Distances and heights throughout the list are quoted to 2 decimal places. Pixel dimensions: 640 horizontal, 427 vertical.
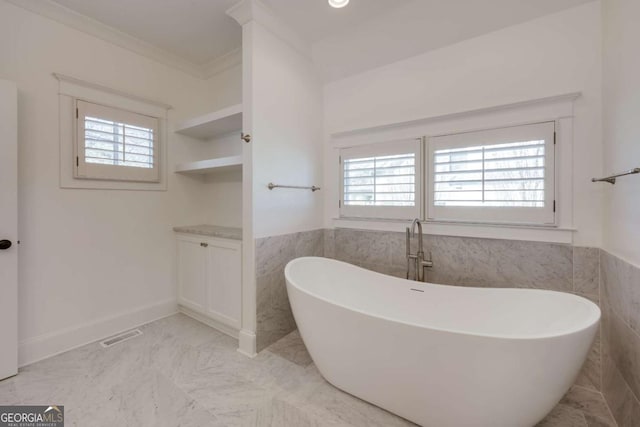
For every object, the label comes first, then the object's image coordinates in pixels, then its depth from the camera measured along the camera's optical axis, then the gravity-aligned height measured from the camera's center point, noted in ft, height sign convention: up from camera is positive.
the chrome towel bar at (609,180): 4.25 +0.52
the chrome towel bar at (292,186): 6.58 +0.65
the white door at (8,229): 5.24 -0.42
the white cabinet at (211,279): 6.93 -2.08
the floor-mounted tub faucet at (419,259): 6.40 -1.29
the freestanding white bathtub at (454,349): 3.31 -2.21
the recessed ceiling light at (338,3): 5.32 +4.39
